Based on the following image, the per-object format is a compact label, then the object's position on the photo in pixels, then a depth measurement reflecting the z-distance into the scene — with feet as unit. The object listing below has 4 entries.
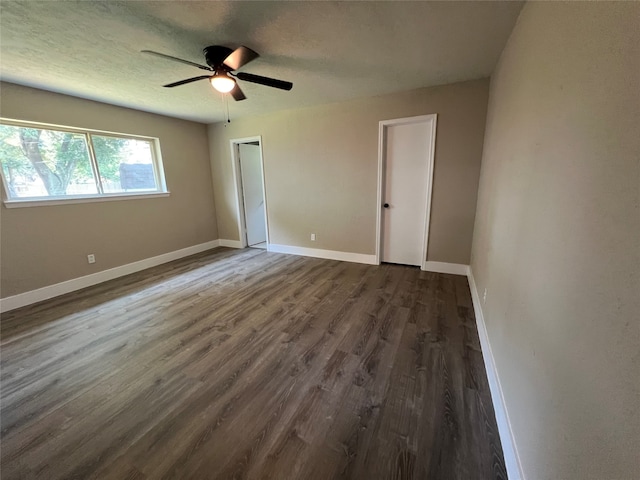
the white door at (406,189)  11.31
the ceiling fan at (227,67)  6.69
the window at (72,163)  9.31
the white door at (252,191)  16.62
